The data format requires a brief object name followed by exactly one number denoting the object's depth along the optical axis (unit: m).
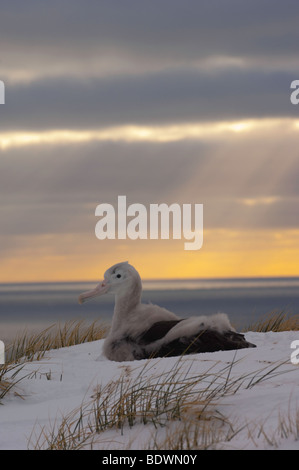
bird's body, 7.16
